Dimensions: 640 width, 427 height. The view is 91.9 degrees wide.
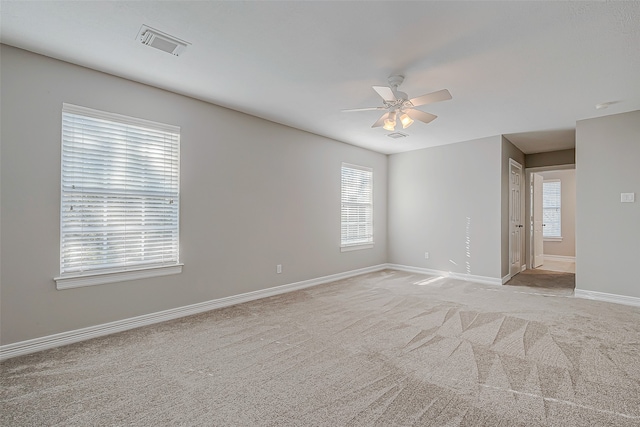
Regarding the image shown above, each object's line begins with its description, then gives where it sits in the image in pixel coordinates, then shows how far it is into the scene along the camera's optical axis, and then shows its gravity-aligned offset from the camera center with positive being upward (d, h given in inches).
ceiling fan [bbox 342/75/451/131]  110.7 +43.1
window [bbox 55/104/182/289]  114.1 +7.1
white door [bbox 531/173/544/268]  280.8 -4.4
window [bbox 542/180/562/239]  333.7 +7.9
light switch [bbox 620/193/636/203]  161.4 +10.1
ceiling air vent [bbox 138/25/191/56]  93.8 +55.5
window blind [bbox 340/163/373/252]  233.9 +6.4
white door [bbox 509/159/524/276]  229.0 -0.5
